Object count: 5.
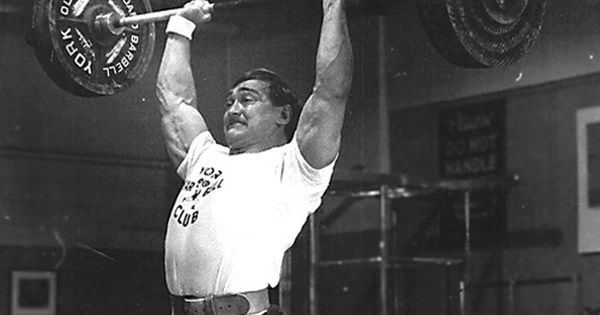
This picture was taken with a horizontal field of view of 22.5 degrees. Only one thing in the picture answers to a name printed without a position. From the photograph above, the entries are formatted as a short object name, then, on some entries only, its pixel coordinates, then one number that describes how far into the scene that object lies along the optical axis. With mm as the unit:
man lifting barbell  3904
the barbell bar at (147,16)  4398
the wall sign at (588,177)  4266
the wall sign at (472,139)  4434
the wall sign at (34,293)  5027
